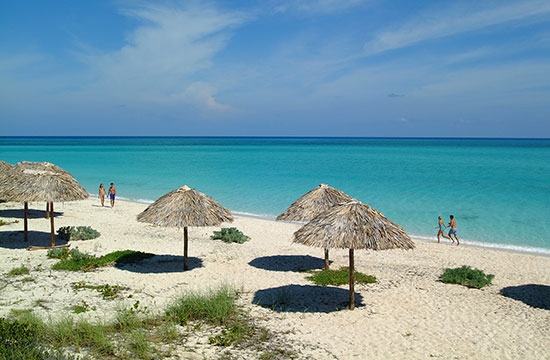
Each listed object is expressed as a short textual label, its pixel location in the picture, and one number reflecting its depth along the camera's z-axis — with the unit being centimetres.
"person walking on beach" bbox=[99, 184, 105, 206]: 2323
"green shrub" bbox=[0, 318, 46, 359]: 610
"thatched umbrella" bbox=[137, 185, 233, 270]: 1102
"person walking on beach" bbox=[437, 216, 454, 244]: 1667
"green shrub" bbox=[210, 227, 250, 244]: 1557
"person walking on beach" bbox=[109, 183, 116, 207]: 2286
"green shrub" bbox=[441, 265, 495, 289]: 1117
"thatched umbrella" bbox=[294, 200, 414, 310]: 848
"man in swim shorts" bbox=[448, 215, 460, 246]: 1642
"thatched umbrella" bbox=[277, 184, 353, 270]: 1224
